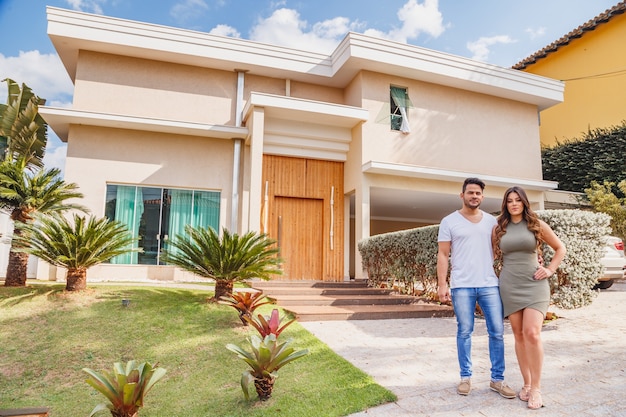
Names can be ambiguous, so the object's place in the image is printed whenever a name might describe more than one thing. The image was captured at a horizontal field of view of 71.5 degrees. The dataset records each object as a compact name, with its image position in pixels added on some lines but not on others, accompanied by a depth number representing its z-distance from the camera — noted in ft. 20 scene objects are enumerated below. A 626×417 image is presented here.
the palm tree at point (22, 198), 24.02
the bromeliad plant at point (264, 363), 12.51
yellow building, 49.44
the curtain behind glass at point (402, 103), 39.40
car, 28.68
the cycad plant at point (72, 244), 22.56
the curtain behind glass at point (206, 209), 36.88
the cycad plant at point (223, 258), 22.43
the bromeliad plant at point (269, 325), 15.12
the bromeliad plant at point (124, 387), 11.26
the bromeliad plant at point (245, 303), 19.65
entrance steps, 23.40
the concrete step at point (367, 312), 22.70
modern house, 35.01
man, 11.67
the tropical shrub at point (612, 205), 37.81
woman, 10.87
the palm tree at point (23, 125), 41.73
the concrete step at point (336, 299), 25.62
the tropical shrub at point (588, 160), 47.34
